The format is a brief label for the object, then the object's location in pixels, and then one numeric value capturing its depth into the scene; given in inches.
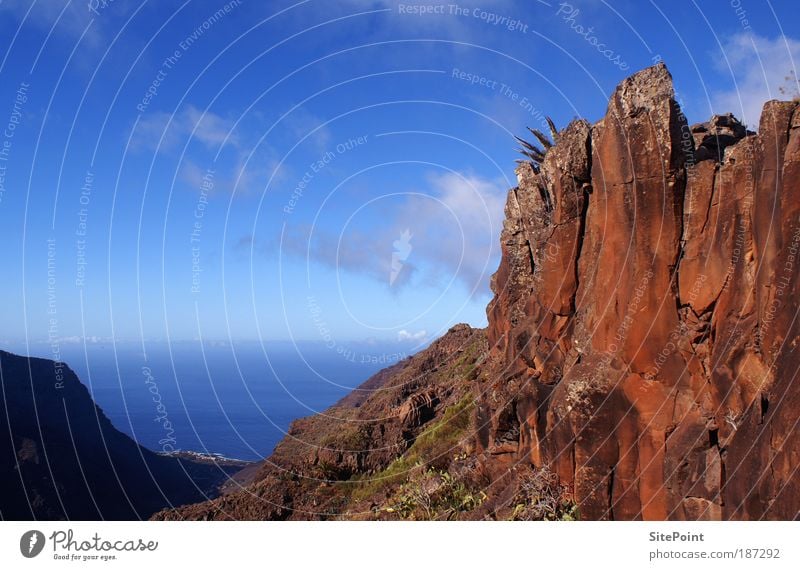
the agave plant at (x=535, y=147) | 1093.8
